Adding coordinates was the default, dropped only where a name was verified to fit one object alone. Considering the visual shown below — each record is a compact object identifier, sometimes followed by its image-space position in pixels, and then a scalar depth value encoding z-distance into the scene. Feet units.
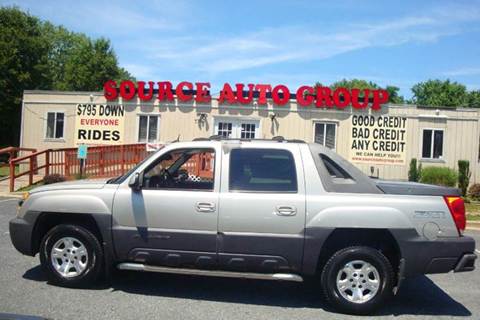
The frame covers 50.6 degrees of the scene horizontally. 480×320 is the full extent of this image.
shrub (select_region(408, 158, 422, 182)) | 65.06
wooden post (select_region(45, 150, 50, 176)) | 56.49
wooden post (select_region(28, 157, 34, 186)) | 54.66
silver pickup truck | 17.83
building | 67.31
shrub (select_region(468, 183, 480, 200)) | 61.67
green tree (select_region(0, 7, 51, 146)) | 107.96
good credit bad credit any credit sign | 67.67
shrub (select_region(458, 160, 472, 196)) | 62.85
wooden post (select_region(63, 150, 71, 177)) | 56.55
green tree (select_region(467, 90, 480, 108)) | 192.45
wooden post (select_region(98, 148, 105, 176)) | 57.49
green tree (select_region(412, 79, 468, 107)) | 196.03
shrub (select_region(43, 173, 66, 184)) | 52.70
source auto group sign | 66.90
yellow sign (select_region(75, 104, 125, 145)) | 70.23
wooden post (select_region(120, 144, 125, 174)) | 57.63
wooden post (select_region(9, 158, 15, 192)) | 51.55
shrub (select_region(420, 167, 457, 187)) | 63.82
